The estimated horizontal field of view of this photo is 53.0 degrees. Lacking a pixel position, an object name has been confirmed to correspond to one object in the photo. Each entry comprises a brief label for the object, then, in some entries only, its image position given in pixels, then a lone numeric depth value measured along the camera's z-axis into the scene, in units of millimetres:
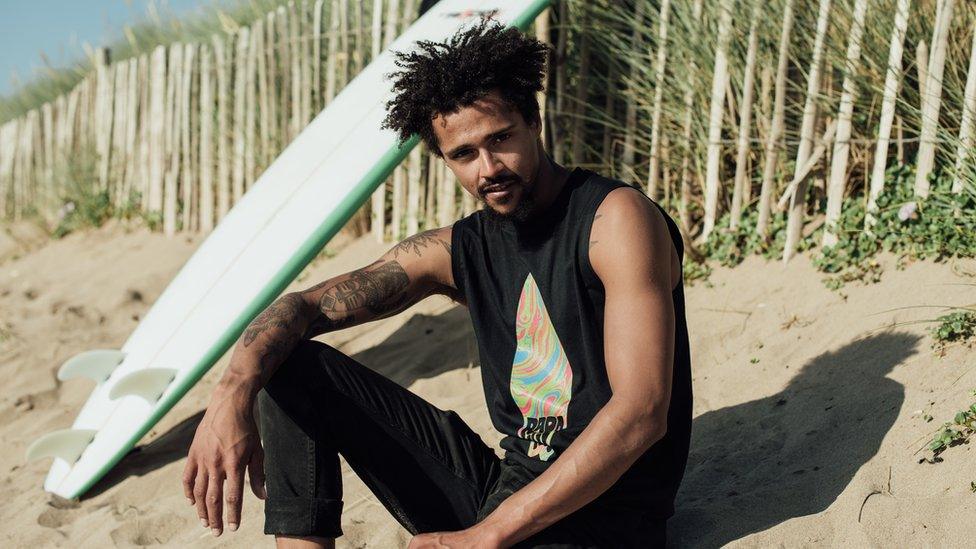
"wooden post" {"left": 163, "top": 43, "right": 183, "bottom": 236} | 7676
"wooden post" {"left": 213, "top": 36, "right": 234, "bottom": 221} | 7098
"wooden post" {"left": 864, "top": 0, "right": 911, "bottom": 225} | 3611
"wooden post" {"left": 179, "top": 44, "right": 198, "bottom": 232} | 7531
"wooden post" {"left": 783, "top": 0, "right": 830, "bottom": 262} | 3857
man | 2254
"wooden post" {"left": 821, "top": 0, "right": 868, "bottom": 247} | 3812
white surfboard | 3869
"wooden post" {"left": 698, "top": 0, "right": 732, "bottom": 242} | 4242
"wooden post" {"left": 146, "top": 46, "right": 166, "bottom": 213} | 7867
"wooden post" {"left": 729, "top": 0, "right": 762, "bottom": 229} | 4125
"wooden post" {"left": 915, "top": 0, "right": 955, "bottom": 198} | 3484
